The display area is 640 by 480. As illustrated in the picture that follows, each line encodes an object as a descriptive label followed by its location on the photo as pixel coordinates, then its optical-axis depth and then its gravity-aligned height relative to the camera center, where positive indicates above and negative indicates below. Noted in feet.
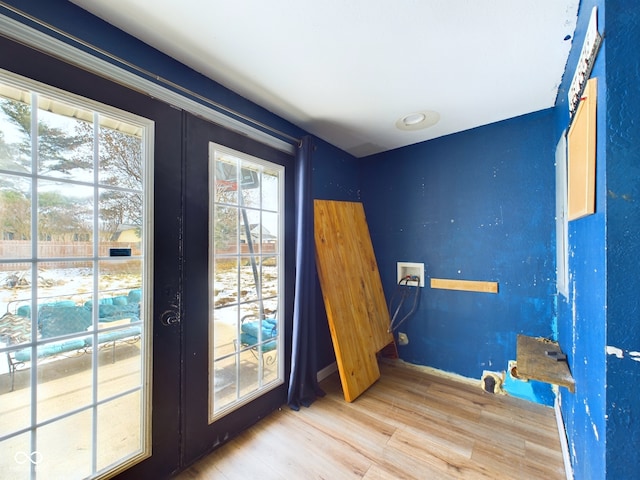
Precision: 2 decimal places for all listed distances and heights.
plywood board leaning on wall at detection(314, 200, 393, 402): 7.23 -1.63
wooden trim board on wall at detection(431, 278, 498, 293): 7.42 -1.34
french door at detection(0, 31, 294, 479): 3.52 -1.20
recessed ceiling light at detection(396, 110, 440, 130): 6.94 +3.49
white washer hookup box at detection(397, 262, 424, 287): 8.69 -1.05
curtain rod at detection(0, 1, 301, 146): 3.41 +2.97
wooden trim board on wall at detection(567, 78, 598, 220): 2.68 +1.06
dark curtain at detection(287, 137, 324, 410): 6.78 -1.57
